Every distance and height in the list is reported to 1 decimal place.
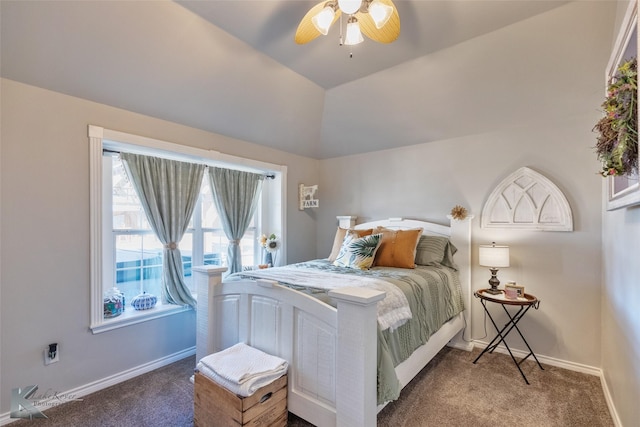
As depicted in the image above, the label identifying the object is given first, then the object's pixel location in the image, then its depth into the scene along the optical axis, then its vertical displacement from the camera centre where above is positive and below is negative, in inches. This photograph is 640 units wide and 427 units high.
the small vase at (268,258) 151.9 -22.9
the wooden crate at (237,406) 63.2 -43.7
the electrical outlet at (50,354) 82.4 -39.2
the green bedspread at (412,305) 64.7 -29.5
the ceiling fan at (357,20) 61.8 +43.8
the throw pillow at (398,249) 111.7 -13.7
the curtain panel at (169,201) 105.4 +4.6
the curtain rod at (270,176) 155.7 +20.2
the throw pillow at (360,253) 109.1 -14.8
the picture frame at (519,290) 102.4 -26.6
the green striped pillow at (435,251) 119.4 -15.4
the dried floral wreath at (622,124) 52.0 +16.8
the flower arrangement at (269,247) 149.4 -17.0
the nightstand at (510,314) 98.7 -37.1
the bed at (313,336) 59.7 -31.3
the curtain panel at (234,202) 130.3 +5.7
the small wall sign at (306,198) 162.6 +8.7
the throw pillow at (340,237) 125.9 -10.7
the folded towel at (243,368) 63.9 -36.5
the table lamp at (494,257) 106.3 -15.9
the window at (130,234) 91.8 -7.8
